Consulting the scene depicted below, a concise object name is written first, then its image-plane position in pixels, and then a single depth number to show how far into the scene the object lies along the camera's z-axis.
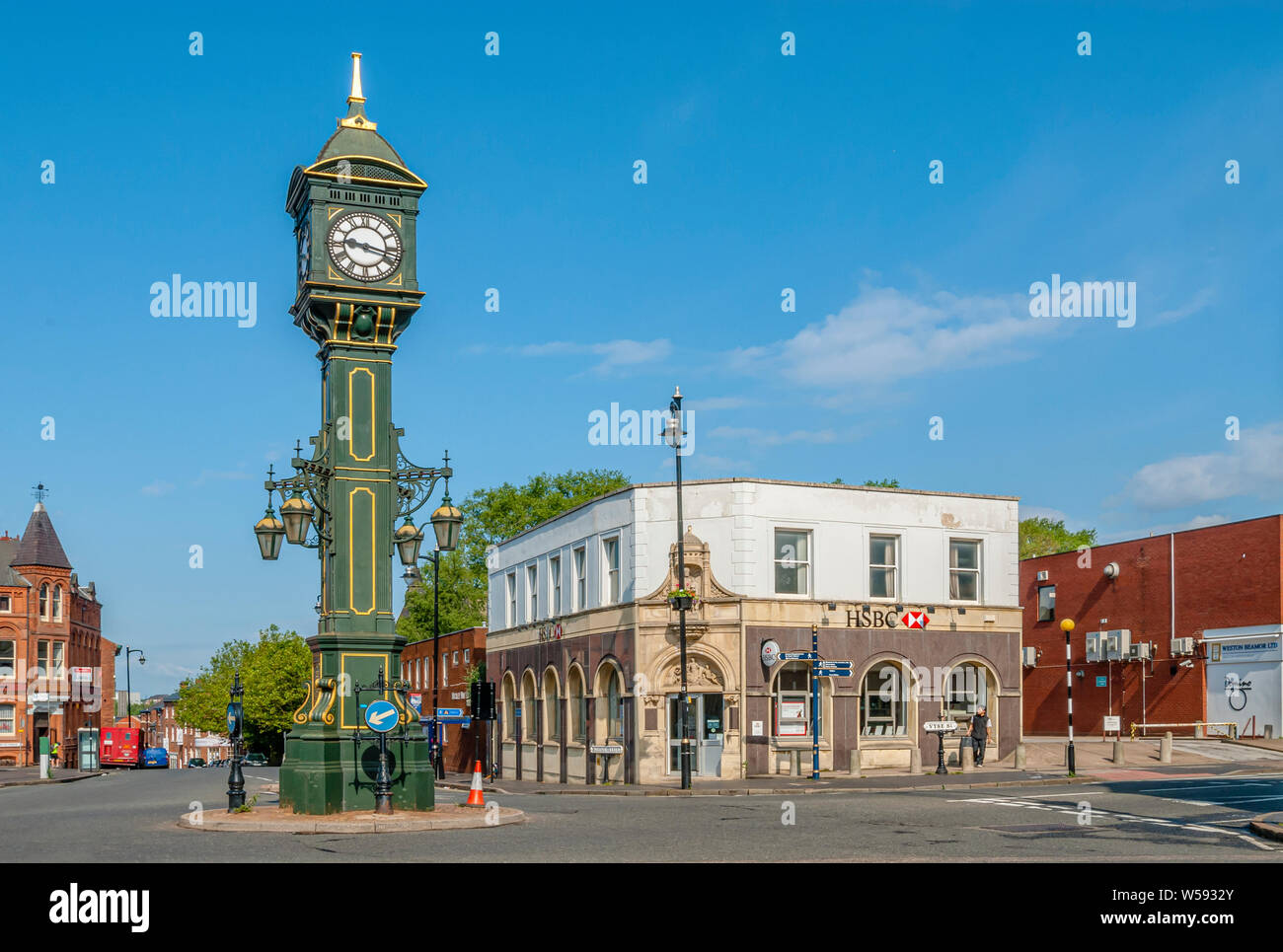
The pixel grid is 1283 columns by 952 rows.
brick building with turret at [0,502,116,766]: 83.06
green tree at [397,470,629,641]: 79.81
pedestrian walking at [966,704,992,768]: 38.66
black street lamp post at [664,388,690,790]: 34.94
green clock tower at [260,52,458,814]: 23.58
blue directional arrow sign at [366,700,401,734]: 22.59
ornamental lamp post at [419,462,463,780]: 24.94
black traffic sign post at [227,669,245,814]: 24.22
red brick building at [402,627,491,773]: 59.69
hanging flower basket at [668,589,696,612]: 35.75
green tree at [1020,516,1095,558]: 87.88
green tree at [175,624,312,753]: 106.06
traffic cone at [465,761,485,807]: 25.02
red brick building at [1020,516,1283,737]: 46.06
